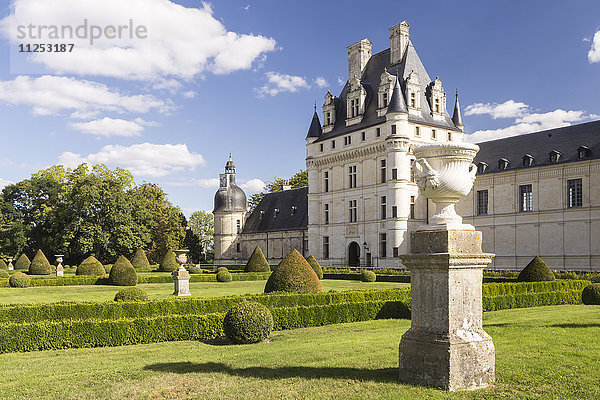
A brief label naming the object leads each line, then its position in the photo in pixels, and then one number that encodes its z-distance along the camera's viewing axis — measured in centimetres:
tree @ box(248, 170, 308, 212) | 6869
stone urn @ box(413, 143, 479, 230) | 692
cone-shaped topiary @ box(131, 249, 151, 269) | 4531
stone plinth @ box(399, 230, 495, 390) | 656
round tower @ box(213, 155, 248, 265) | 6319
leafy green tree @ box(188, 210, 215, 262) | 8344
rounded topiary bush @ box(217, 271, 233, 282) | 3345
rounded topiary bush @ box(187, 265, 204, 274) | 4212
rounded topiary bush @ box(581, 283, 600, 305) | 1841
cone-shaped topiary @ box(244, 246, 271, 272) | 3738
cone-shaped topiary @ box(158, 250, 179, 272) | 4512
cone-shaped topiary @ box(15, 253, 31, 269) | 4366
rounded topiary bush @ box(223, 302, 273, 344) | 1188
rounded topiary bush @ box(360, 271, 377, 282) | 3278
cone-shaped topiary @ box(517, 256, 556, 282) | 2316
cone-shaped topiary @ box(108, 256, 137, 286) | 2972
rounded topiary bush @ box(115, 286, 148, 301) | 1678
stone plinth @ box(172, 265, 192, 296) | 2333
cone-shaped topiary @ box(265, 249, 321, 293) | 1759
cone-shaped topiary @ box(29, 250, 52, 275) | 3862
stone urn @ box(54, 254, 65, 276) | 3659
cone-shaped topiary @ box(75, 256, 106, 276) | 3469
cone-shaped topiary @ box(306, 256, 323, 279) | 3324
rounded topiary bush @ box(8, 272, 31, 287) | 2831
